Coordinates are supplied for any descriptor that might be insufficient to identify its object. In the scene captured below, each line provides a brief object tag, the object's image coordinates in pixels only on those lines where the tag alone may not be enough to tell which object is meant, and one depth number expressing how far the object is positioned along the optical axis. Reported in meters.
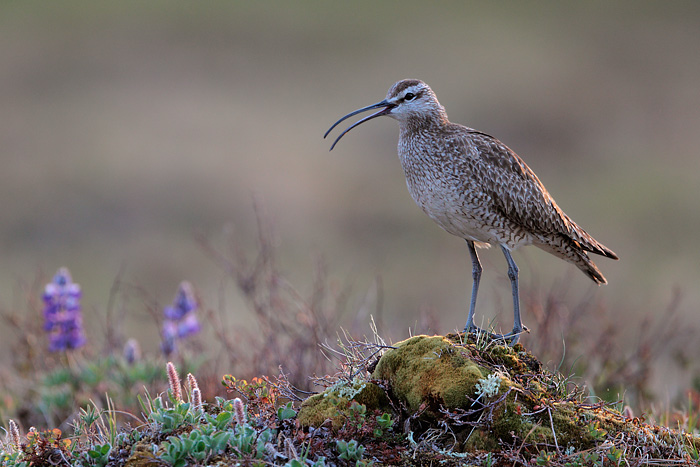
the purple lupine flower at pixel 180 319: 16.00
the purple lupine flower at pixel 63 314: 15.64
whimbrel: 11.55
